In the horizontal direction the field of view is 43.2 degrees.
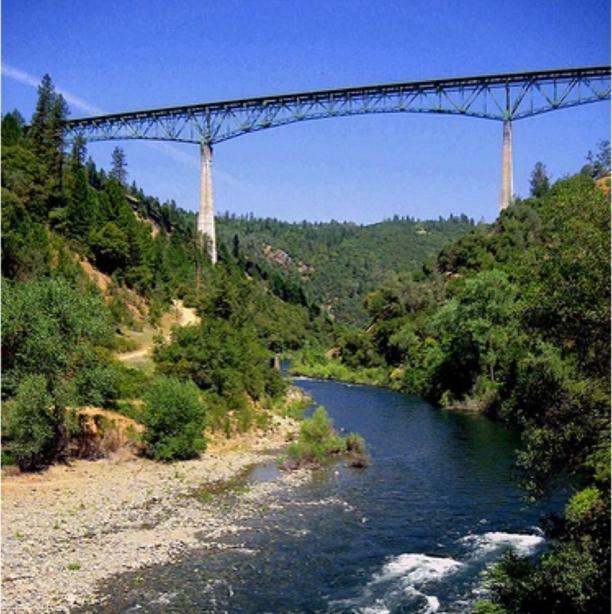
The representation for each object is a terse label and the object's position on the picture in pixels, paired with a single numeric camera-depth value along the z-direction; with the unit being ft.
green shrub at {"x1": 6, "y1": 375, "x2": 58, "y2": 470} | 77.10
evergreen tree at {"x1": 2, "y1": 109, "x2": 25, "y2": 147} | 166.81
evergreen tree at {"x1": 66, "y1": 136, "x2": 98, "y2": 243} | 162.20
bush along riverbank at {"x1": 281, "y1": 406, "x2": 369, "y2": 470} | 90.74
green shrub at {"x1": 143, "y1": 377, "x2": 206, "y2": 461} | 89.92
